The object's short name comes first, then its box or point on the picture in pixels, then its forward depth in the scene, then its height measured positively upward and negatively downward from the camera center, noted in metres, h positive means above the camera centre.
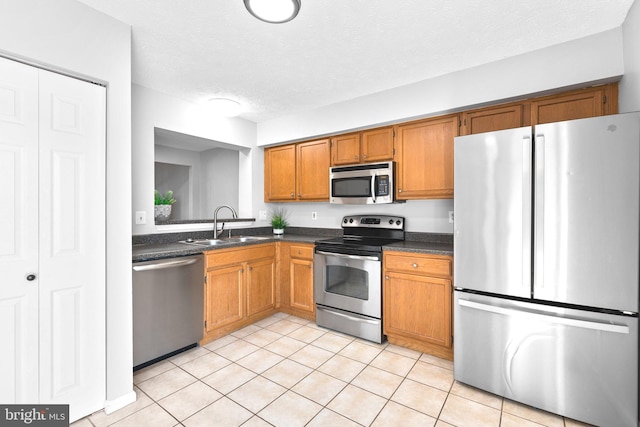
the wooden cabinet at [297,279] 3.30 -0.77
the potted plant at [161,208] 3.17 +0.05
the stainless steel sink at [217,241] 3.10 -0.31
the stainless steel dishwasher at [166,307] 2.26 -0.78
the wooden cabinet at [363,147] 3.08 +0.72
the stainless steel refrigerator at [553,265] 1.59 -0.32
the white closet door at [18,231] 1.48 -0.10
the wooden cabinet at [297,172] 3.56 +0.52
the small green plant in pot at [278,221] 3.90 -0.11
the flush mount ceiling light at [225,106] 2.93 +1.09
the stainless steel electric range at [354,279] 2.77 -0.67
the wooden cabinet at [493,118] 2.38 +0.79
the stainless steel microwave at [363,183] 3.01 +0.31
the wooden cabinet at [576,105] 2.09 +0.79
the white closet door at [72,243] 1.61 -0.17
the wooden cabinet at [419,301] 2.44 -0.77
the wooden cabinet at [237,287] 2.79 -0.77
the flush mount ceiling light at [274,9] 1.60 +1.13
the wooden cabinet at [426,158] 2.71 +0.52
